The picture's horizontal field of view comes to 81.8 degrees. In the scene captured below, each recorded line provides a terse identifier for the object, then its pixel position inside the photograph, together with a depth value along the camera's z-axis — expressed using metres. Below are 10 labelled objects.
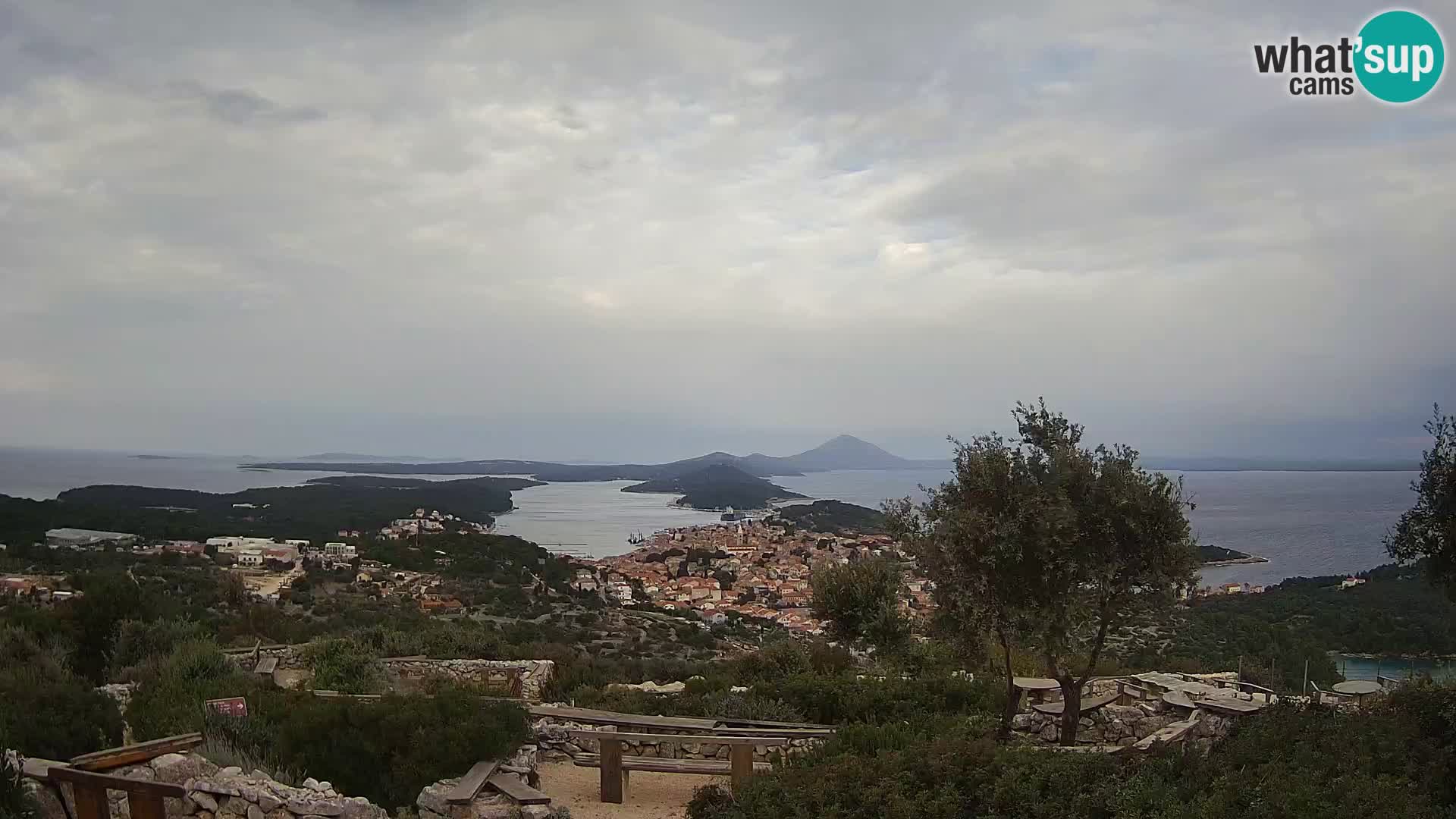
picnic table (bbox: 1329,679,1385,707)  8.62
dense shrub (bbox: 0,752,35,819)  5.13
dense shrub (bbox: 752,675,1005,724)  9.82
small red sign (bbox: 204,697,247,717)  7.60
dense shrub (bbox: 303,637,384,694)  11.28
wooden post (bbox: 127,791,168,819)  5.56
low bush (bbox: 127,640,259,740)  7.93
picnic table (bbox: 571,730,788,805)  7.58
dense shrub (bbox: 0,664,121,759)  6.88
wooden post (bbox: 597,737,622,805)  7.77
